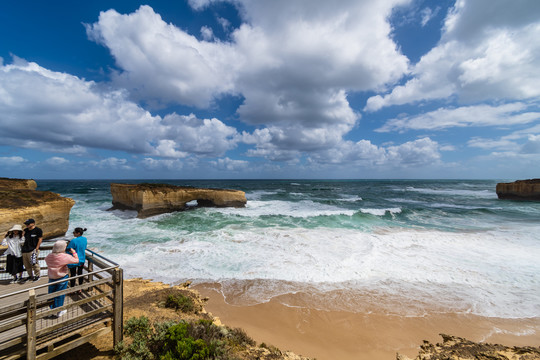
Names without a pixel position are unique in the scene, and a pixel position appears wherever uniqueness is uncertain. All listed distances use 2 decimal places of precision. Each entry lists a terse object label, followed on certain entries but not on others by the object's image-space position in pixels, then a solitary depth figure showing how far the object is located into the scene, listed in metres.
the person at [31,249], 5.80
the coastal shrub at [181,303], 6.73
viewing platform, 3.57
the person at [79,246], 5.47
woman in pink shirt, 4.61
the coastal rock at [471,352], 4.99
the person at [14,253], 5.81
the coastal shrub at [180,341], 4.33
